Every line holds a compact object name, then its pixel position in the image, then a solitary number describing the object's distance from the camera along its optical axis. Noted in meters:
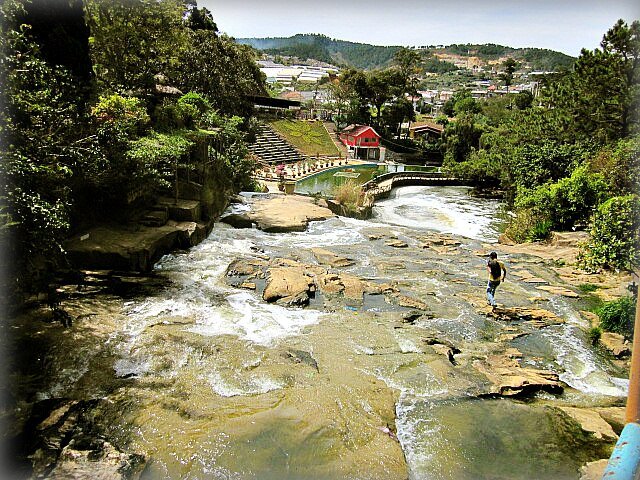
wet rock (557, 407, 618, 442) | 5.06
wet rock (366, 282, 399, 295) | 9.58
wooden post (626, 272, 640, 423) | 1.56
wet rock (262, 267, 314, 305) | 8.59
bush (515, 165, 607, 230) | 14.36
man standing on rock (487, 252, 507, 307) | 8.63
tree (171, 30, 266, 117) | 22.52
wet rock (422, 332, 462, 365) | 6.75
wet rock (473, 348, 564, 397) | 6.01
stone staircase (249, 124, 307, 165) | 35.07
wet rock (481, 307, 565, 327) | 8.52
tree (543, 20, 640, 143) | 17.83
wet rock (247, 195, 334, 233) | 14.80
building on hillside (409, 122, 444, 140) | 52.19
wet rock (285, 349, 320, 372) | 6.13
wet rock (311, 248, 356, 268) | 11.45
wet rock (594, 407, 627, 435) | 5.27
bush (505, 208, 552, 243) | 15.49
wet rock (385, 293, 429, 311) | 8.88
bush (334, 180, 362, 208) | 20.66
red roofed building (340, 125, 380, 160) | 43.91
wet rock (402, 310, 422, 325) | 8.16
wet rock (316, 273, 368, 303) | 9.26
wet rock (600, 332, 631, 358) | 7.27
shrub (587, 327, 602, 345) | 7.80
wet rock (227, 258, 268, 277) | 9.91
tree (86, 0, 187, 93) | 14.38
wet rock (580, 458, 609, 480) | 4.19
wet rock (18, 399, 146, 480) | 3.96
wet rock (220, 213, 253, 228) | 14.67
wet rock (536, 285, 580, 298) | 9.99
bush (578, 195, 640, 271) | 8.03
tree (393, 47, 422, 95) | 50.38
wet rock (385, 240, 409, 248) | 13.95
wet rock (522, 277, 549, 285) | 10.79
